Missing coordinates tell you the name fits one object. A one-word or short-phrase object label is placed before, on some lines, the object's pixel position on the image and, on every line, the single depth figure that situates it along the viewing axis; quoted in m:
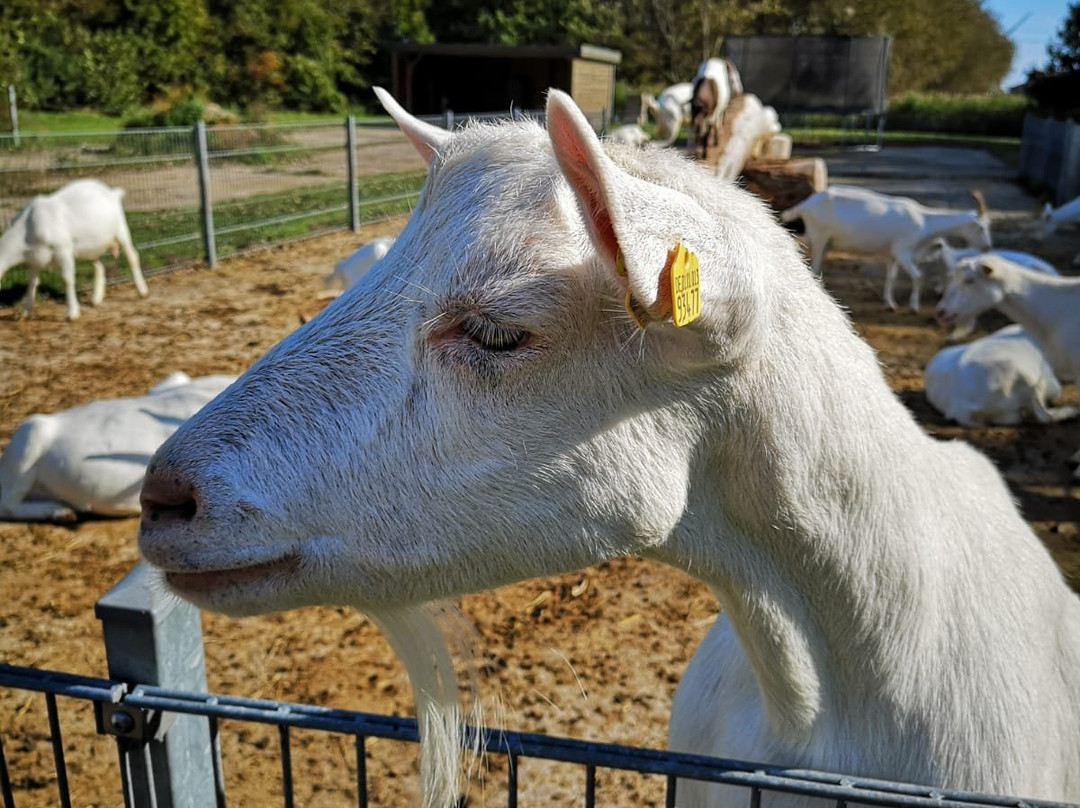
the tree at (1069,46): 23.12
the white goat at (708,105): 8.38
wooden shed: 28.89
